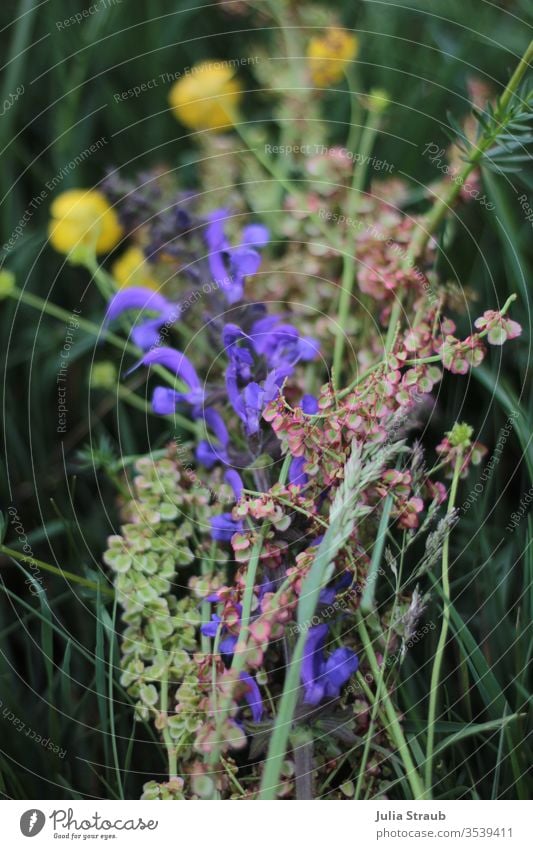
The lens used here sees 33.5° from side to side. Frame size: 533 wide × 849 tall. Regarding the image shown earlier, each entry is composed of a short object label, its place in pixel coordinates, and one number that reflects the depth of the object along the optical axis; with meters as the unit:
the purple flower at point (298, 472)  0.49
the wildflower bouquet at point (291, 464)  0.47
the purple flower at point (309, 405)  0.50
